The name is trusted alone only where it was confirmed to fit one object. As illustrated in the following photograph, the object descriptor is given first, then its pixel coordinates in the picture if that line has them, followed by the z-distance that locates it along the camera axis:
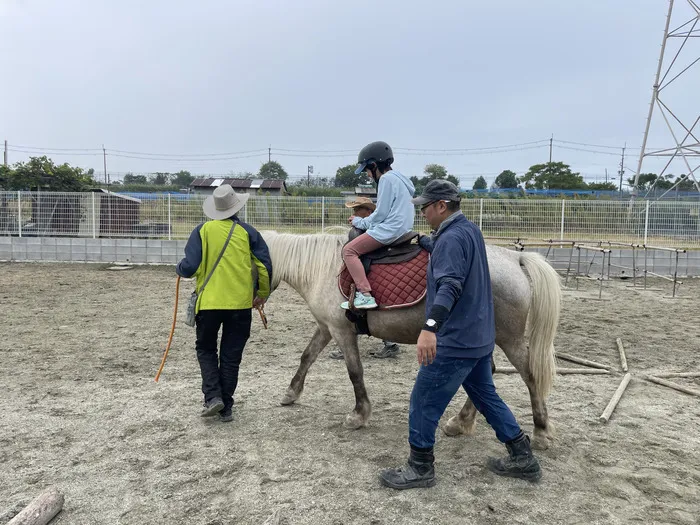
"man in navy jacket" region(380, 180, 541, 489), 2.64
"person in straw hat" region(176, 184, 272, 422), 3.74
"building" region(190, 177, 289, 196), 33.22
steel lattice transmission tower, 18.97
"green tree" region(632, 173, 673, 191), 46.74
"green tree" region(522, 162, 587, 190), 39.62
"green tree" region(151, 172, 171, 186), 50.47
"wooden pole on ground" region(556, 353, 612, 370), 5.26
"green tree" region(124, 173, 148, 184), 51.91
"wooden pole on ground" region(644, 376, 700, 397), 4.48
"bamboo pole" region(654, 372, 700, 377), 4.95
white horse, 3.40
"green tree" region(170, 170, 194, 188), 53.09
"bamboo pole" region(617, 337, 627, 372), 5.24
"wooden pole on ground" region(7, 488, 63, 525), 2.39
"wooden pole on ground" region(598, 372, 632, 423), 3.91
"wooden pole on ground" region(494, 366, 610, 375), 5.06
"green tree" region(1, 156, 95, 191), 17.06
